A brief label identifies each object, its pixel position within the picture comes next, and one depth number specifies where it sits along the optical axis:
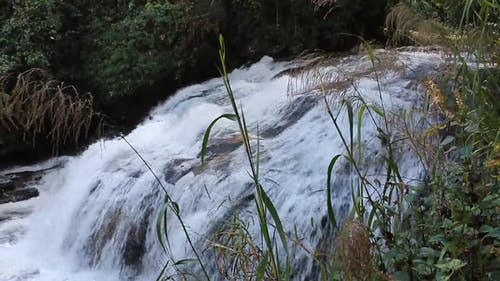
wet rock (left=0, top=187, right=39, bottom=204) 6.74
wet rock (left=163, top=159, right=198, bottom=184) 4.85
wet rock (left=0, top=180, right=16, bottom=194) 6.99
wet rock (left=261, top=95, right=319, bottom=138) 5.06
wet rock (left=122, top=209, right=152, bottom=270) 4.64
